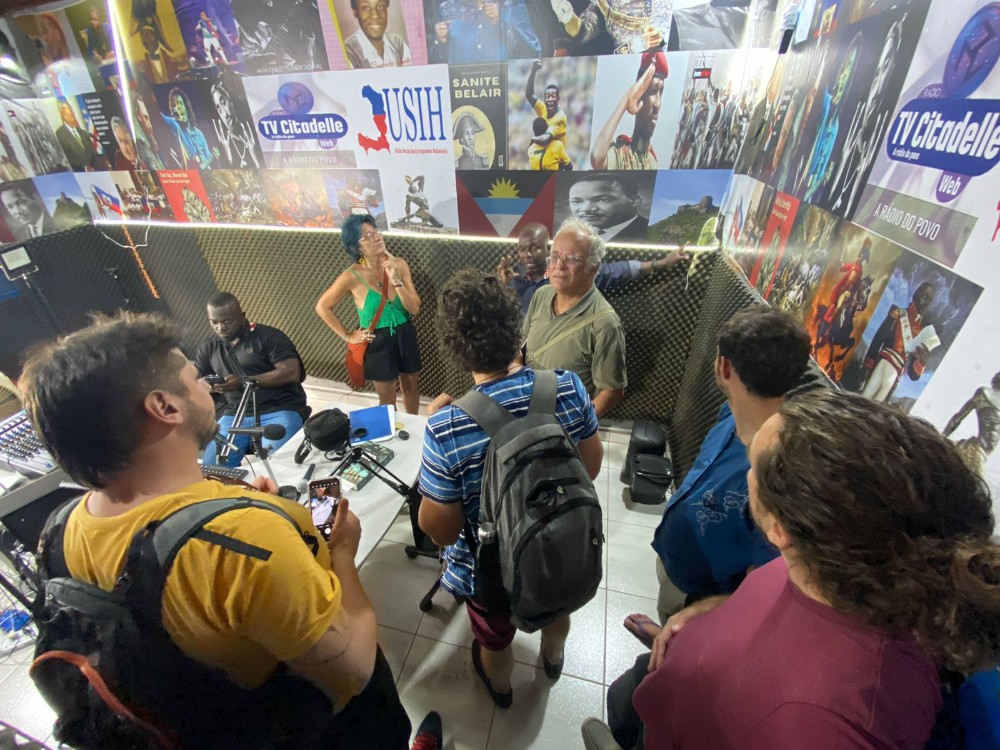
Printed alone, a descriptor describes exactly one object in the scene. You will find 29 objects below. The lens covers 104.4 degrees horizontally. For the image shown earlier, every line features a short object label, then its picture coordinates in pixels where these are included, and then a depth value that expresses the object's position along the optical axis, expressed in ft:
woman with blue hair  9.87
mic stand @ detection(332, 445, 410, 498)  6.27
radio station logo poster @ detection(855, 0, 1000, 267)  3.00
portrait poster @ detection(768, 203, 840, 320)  5.10
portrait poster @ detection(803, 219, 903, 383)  4.11
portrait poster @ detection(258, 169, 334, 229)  11.01
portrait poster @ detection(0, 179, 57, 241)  12.96
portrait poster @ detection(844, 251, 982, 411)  3.22
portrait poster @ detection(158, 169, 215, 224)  11.93
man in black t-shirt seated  8.83
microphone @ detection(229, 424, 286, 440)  5.61
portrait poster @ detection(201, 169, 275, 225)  11.47
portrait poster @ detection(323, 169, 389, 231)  10.58
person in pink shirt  1.89
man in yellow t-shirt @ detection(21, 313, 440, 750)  2.65
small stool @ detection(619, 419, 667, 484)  9.71
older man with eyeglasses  7.54
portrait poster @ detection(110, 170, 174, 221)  12.35
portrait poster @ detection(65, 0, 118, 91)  10.05
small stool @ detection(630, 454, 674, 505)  9.21
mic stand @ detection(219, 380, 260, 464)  6.43
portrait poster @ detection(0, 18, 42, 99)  11.03
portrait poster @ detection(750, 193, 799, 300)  6.09
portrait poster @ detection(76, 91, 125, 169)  11.41
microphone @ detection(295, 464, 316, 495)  6.37
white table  5.81
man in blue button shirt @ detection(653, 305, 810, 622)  4.00
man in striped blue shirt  4.01
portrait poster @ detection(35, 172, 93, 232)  13.23
